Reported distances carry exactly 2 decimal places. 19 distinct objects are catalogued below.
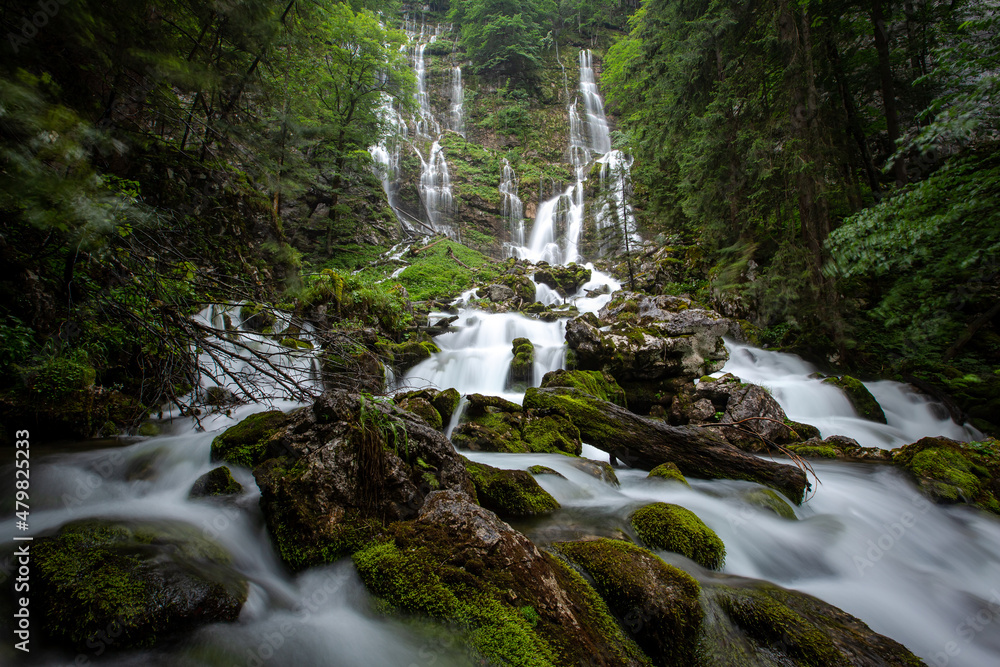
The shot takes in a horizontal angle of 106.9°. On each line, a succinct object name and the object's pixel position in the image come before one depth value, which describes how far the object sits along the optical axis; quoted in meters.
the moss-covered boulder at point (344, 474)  2.51
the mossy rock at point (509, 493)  3.53
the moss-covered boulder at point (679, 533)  3.01
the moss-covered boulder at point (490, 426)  5.61
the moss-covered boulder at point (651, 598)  2.03
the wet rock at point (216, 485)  3.32
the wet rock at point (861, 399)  7.57
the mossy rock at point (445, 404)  6.48
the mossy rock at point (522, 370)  10.03
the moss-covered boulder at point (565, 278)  19.48
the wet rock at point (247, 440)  3.94
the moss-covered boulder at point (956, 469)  4.23
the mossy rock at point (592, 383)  7.87
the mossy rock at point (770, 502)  4.06
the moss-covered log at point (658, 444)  4.64
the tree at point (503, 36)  34.72
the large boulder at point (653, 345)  8.54
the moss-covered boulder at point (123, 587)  1.71
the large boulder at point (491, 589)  1.77
